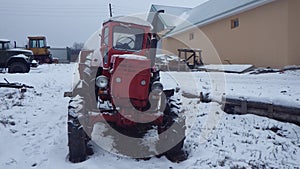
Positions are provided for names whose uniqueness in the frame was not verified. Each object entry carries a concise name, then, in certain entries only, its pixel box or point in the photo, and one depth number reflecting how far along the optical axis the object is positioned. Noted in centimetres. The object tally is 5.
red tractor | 345
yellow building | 1016
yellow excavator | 2133
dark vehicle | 1320
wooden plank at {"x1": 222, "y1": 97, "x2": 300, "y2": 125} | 434
